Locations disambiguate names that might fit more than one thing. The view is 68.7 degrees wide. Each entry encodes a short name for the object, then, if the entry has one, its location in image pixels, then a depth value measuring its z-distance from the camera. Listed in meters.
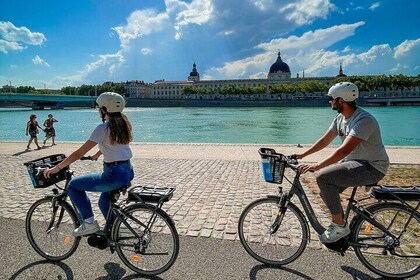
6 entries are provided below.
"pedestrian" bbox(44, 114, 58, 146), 15.59
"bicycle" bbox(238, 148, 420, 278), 3.07
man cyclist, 2.91
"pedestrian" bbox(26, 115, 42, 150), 14.31
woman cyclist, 3.07
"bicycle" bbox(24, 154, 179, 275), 3.17
